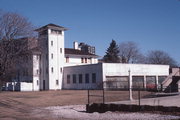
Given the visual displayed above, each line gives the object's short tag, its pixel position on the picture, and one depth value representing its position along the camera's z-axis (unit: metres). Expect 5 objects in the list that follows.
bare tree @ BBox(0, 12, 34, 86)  47.34
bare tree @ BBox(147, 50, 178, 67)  123.06
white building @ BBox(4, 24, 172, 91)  61.66
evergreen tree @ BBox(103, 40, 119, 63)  101.56
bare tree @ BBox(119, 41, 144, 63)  112.99
